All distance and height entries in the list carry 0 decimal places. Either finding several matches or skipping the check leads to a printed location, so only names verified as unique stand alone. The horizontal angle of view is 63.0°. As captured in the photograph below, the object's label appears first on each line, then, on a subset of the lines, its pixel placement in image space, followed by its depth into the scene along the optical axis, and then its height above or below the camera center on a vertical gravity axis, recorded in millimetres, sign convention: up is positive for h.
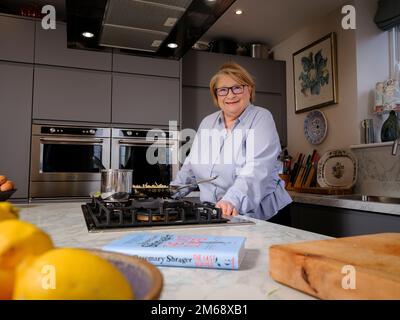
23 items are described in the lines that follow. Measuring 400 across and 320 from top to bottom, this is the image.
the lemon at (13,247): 253 -55
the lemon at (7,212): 353 -41
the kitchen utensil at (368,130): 2297 +344
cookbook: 460 -106
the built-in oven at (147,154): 2586 +197
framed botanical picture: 2590 +886
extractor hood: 1411 +764
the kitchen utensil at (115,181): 1248 -14
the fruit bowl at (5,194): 1035 -57
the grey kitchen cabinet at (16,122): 2289 +391
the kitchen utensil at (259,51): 3244 +1270
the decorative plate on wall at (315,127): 2713 +444
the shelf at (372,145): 2138 +230
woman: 1311 +112
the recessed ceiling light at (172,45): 1972 +810
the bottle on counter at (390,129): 2176 +338
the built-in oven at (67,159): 2363 +135
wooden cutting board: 337 -101
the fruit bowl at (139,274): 259 -86
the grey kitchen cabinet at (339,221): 1615 -236
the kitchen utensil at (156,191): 1502 -65
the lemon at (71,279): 223 -71
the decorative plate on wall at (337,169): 2329 +69
